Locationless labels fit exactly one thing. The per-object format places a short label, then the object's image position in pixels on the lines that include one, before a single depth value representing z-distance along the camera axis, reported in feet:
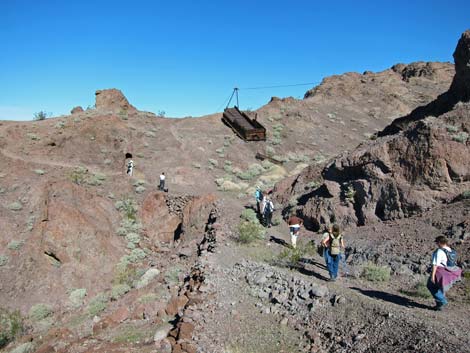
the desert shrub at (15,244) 53.31
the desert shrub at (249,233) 44.91
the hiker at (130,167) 79.46
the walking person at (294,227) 42.52
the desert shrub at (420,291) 25.55
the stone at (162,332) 27.36
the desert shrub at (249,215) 52.70
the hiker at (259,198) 56.11
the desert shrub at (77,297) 47.93
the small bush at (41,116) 96.53
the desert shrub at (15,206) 59.80
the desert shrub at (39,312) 44.73
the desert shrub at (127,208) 67.00
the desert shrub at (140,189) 73.61
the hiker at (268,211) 51.30
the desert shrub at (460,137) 38.16
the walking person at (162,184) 73.77
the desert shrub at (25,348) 35.60
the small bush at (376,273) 30.48
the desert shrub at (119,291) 45.41
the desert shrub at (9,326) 40.83
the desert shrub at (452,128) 39.03
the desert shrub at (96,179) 72.01
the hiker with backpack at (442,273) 21.68
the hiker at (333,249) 29.58
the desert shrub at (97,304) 41.78
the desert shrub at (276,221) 53.26
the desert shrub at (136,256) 57.50
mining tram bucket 104.32
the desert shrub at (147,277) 46.51
